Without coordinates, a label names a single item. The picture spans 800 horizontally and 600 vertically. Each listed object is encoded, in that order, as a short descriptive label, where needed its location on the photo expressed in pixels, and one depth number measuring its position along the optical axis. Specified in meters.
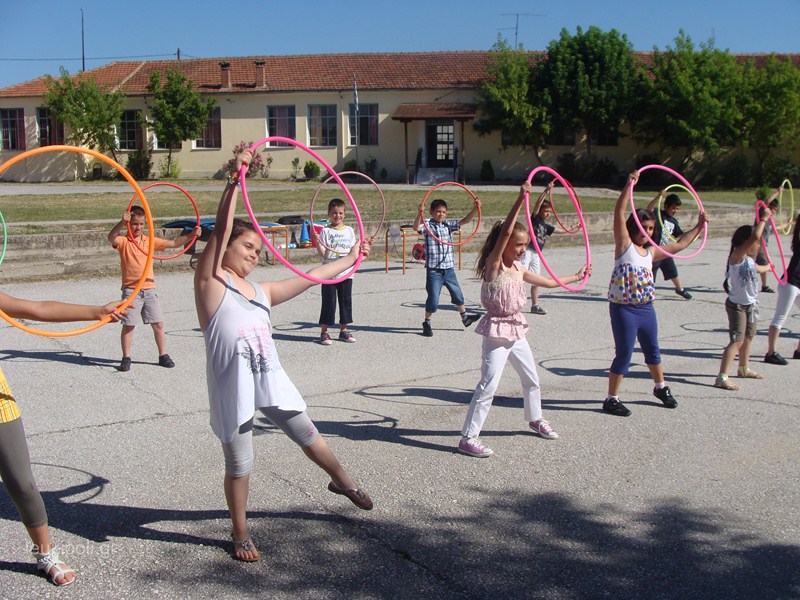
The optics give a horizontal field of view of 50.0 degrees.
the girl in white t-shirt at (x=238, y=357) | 4.47
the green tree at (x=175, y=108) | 42.94
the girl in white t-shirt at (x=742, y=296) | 8.38
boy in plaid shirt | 10.87
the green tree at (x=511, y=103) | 41.25
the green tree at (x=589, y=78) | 41.00
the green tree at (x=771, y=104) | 39.78
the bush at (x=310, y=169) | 42.94
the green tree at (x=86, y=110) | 42.12
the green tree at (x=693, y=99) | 39.53
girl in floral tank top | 7.24
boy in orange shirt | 8.66
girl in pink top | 6.34
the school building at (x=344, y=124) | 43.72
